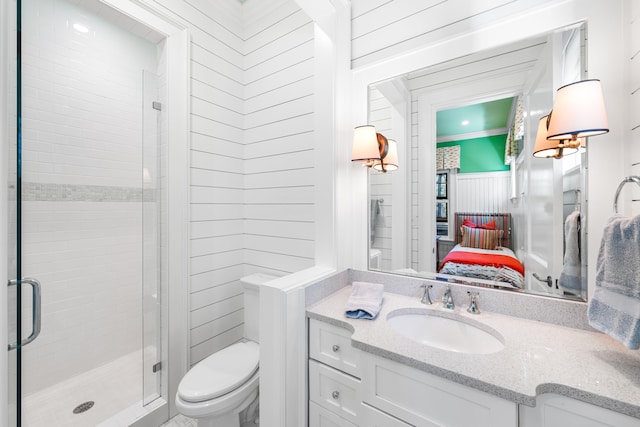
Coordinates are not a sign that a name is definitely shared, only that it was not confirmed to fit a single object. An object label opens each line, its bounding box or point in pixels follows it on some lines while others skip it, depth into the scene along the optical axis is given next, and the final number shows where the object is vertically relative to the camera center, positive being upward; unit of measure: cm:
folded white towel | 112 -41
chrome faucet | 120 -41
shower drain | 170 -129
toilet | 126 -88
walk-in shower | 170 +0
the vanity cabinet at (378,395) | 77 -63
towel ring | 81 +9
